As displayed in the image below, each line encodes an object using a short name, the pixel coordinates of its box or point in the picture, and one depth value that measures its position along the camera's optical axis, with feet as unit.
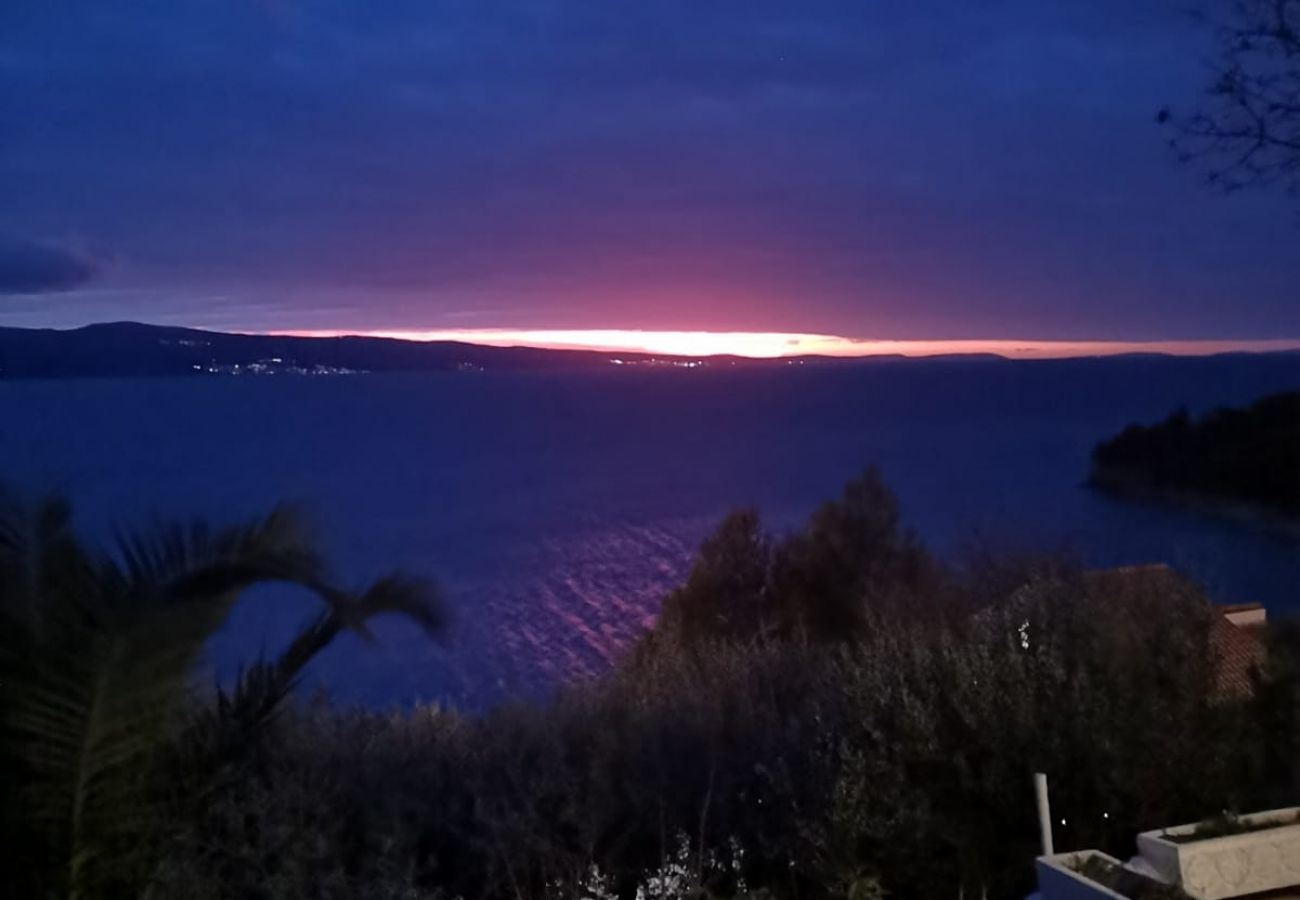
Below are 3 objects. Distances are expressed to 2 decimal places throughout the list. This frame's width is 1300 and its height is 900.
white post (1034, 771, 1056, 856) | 15.76
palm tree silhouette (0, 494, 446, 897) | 16.15
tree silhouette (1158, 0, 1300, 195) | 18.99
